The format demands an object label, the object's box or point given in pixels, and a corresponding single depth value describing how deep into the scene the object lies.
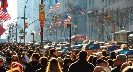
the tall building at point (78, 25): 132.44
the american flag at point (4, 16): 46.80
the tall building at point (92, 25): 125.94
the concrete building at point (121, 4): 99.46
